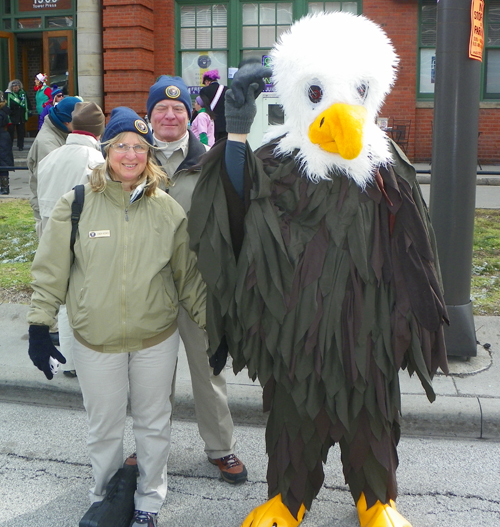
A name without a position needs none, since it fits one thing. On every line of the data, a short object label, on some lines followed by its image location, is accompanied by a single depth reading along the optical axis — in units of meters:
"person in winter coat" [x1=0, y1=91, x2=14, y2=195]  10.50
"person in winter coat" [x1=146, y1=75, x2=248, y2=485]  3.00
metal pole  3.95
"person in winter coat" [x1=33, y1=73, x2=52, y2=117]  13.88
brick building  12.58
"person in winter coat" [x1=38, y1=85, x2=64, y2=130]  11.46
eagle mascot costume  2.34
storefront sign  14.59
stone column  12.78
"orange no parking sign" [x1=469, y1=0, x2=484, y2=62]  3.93
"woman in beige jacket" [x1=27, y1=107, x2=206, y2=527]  2.52
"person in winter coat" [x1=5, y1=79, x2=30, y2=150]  13.84
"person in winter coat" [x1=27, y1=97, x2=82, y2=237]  4.51
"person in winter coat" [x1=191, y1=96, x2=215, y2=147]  9.34
